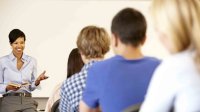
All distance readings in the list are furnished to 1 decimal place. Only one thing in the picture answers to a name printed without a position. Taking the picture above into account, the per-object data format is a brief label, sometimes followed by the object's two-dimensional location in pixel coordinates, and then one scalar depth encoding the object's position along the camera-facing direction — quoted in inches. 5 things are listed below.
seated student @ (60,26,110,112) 123.1
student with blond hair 84.9
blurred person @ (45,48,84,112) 154.9
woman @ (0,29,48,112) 205.3
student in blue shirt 99.8
